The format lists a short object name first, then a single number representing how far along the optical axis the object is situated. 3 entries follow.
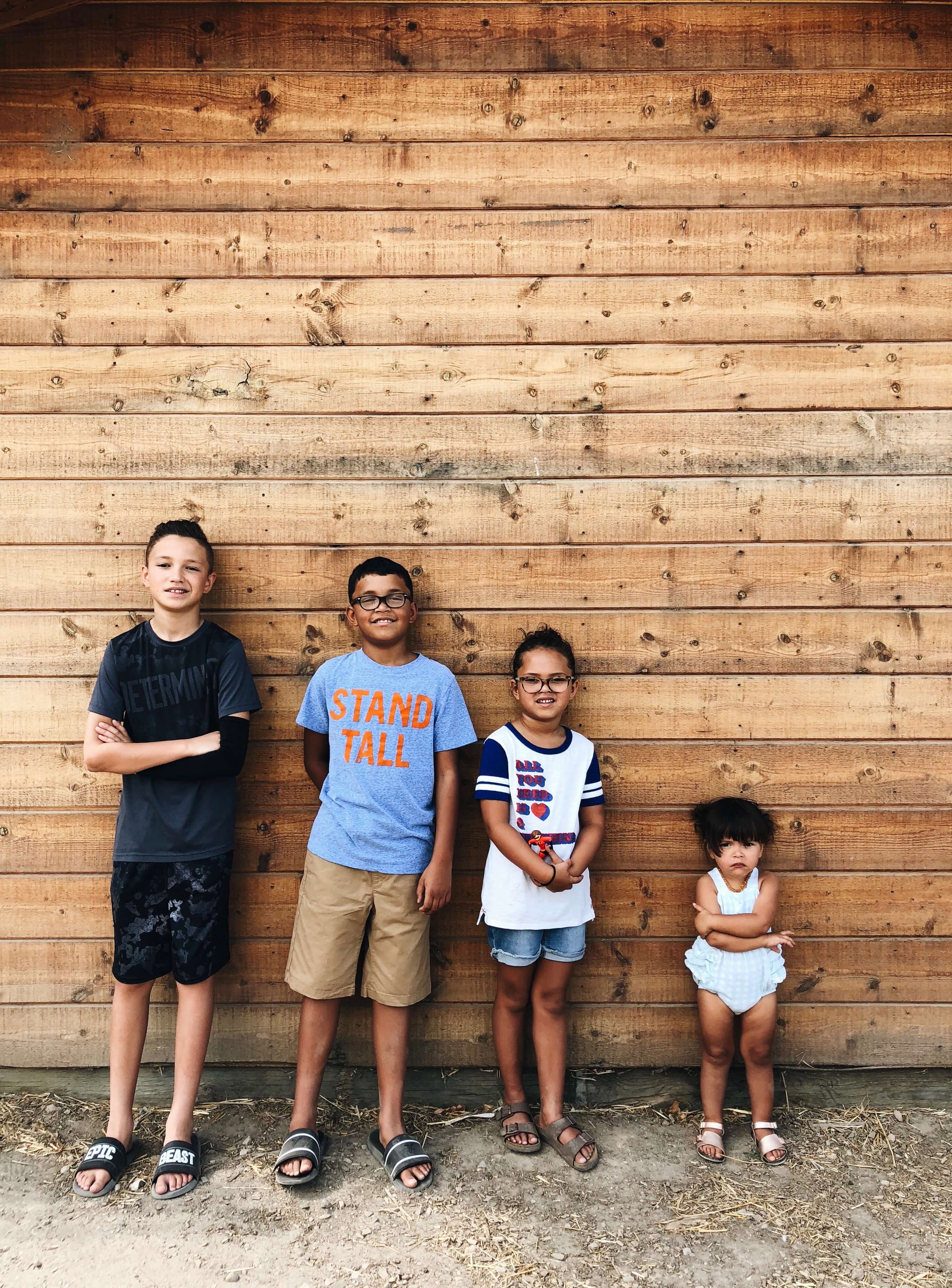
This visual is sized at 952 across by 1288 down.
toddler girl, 2.75
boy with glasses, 2.66
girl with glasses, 2.67
